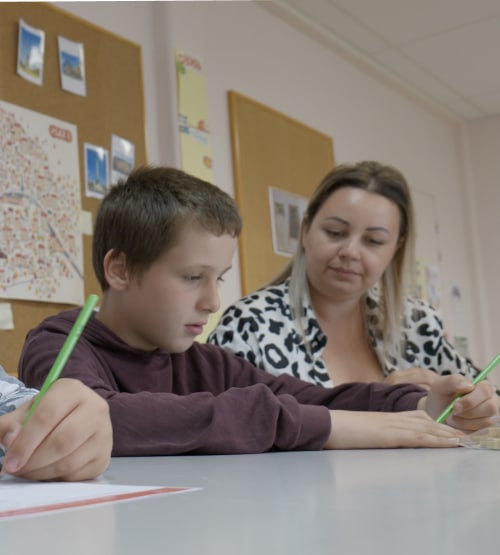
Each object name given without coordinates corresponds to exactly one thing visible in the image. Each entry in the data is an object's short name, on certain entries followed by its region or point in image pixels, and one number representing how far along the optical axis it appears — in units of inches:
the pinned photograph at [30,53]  89.0
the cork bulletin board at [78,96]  87.0
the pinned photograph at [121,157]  99.9
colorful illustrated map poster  85.2
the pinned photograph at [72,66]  94.8
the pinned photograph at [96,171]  96.2
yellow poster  111.4
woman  67.2
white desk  12.8
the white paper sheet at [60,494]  17.9
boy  34.9
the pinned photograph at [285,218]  133.0
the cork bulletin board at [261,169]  125.6
